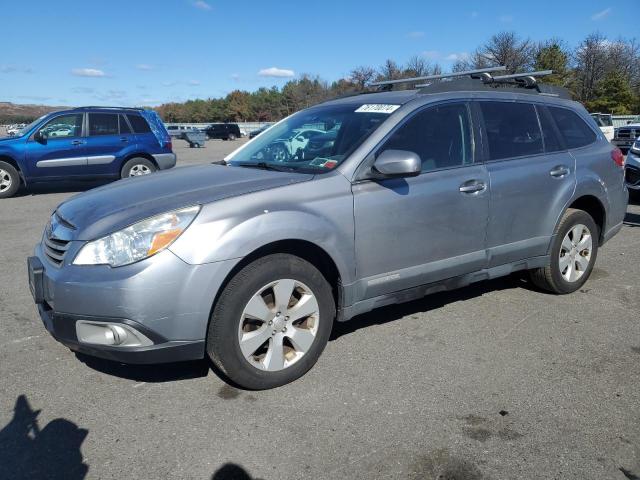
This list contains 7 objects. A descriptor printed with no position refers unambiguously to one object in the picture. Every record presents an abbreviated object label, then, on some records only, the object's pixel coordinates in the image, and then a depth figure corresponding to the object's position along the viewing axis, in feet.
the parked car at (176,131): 161.85
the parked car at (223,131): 178.29
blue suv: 37.37
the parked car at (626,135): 42.74
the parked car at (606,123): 69.15
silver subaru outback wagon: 9.61
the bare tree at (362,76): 210.20
